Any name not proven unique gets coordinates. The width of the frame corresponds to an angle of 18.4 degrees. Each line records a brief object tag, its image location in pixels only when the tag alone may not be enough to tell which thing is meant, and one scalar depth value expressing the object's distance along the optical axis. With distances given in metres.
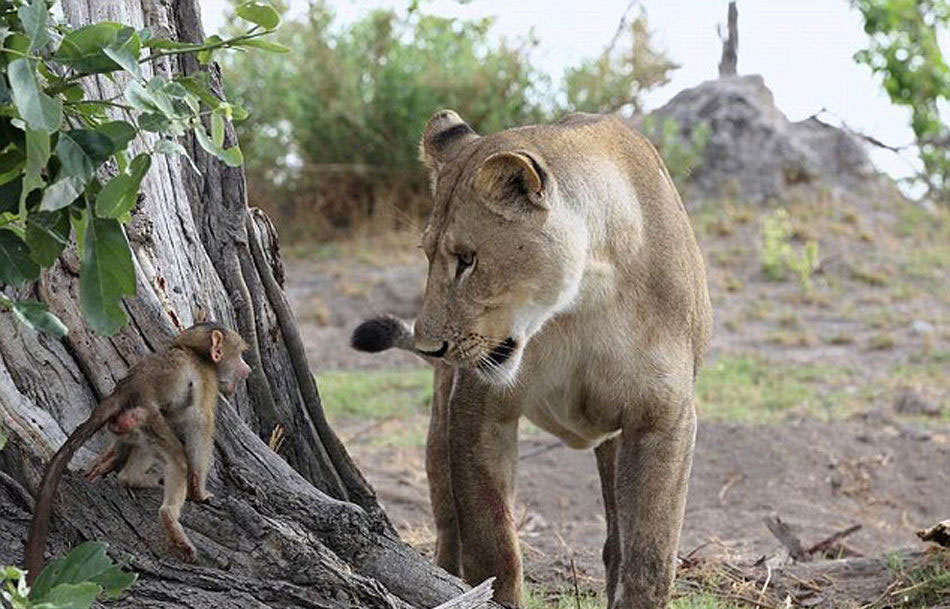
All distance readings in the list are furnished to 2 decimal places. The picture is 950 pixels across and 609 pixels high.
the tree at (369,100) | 25.54
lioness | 7.43
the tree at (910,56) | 17.10
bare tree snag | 32.35
